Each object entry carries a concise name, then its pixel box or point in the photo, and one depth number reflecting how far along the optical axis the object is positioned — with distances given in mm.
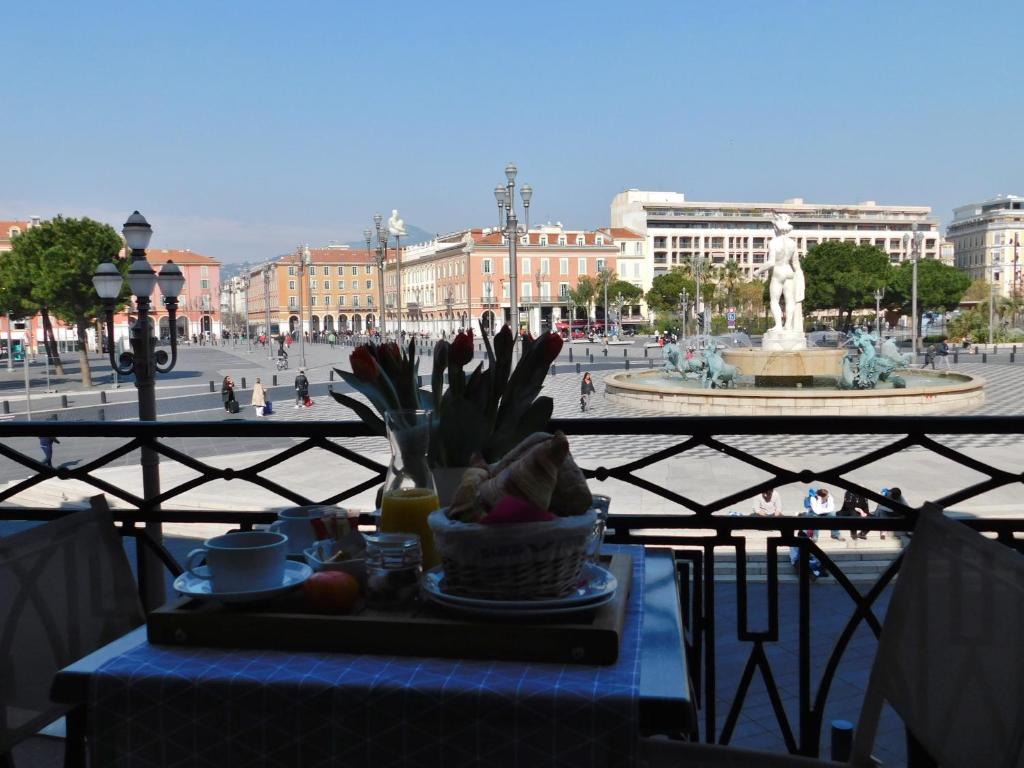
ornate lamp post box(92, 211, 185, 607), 7324
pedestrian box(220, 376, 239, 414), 23047
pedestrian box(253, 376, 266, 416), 22562
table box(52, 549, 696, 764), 1233
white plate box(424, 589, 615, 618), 1375
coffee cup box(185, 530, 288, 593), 1485
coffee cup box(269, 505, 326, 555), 1811
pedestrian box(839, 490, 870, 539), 8125
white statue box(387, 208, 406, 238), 36969
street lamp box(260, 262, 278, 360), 54100
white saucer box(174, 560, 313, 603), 1465
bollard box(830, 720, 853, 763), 1979
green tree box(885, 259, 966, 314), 62406
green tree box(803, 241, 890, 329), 60500
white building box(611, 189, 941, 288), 94875
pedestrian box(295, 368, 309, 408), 25031
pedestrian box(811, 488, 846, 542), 9172
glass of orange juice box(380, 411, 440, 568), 1625
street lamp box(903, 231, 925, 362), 36331
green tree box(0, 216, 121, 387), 36500
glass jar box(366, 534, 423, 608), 1492
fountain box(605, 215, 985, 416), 18609
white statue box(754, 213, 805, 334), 22344
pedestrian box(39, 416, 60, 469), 14517
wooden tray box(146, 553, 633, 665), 1350
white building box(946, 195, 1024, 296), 104188
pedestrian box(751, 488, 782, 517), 9430
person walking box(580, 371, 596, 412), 21266
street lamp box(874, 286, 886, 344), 57194
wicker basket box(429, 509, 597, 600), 1348
